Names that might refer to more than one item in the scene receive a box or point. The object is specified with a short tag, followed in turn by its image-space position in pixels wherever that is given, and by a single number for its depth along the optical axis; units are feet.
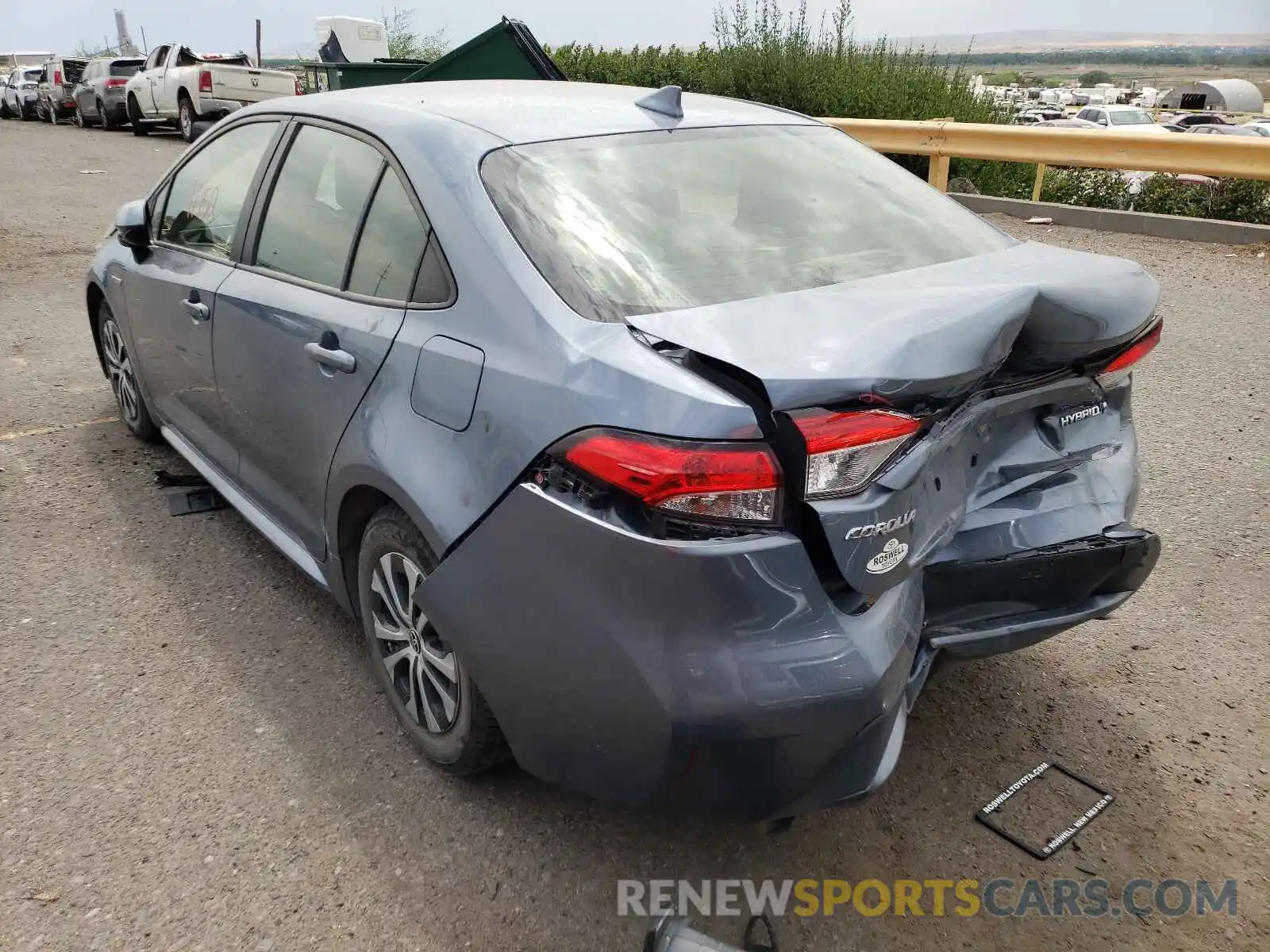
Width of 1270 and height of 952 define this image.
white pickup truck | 62.85
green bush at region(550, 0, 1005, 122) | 41.22
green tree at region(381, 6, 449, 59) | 79.05
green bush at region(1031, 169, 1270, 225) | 31.19
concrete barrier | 28.58
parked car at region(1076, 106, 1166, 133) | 122.11
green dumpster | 26.20
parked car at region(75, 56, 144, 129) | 76.38
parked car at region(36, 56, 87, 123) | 87.97
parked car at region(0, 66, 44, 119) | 97.25
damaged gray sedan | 6.35
